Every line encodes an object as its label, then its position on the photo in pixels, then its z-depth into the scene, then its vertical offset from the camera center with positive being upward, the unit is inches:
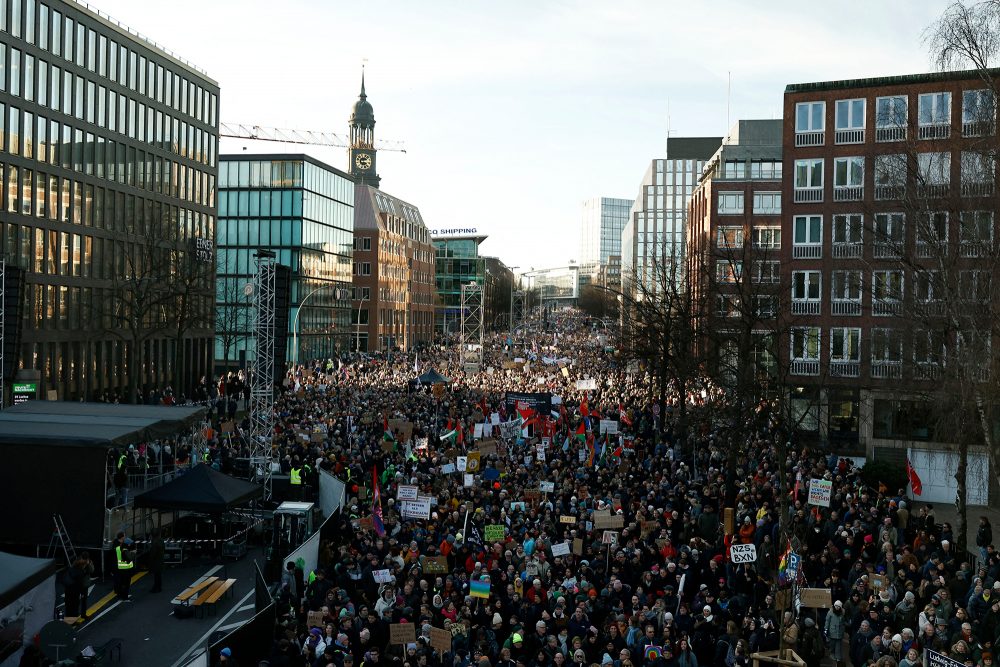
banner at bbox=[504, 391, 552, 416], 1497.3 -119.8
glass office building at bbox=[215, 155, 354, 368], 3398.1 +336.1
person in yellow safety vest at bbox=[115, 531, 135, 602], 764.6 -203.0
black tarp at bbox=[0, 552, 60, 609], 580.7 -162.9
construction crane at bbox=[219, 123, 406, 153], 6259.8 +1264.4
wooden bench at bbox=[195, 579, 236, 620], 735.1 -213.7
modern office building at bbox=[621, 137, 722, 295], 6496.1 +933.7
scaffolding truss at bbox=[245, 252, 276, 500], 1066.7 -66.0
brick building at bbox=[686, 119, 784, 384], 2045.0 +360.3
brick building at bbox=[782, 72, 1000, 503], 839.7 +93.1
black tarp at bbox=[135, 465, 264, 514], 847.1 -157.8
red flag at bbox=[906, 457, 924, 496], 1033.8 -163.6
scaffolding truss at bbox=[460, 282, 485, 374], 2532.0 -94.0
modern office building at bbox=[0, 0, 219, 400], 1898.4 +268.4
